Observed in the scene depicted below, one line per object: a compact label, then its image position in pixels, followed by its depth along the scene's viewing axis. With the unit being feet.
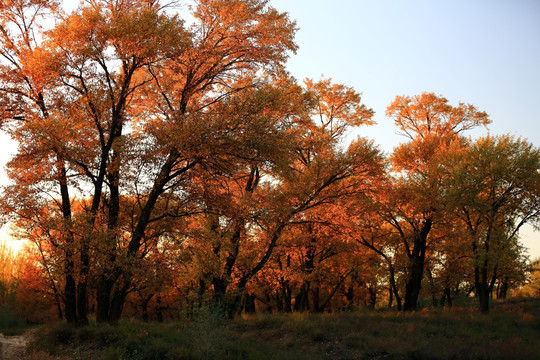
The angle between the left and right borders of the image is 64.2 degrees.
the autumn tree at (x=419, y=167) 89.71
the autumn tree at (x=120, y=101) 53.31
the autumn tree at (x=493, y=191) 81.35
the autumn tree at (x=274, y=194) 63.77
